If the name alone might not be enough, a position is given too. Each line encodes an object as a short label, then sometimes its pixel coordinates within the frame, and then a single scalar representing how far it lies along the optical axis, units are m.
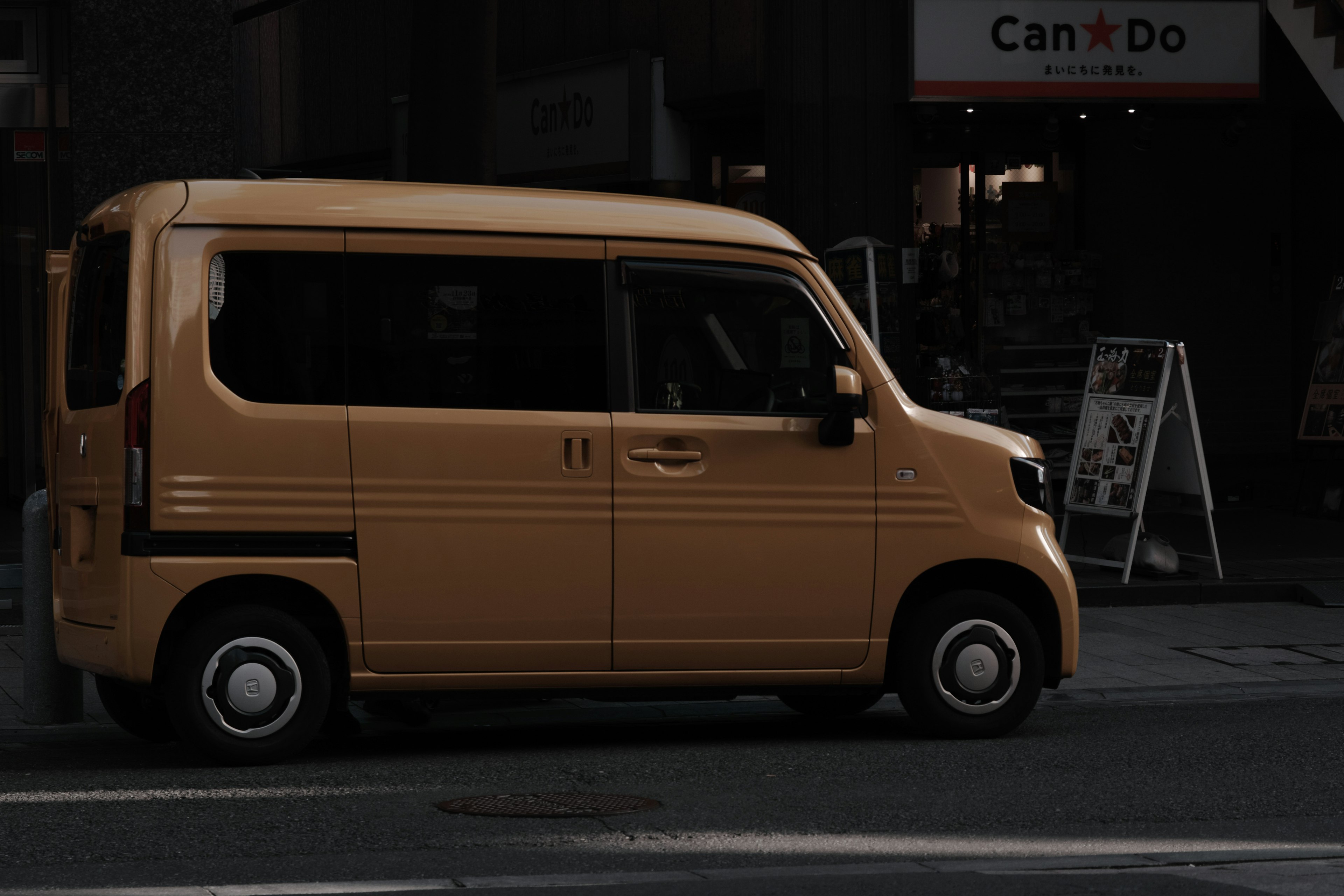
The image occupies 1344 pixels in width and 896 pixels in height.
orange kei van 13.50
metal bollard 15.29
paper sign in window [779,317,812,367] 14.45
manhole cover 12.19
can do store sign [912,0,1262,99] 29.91
